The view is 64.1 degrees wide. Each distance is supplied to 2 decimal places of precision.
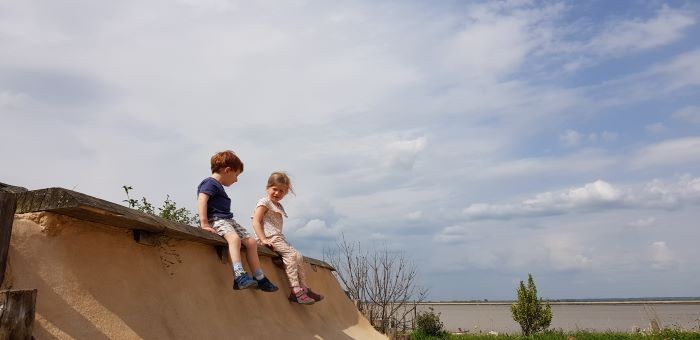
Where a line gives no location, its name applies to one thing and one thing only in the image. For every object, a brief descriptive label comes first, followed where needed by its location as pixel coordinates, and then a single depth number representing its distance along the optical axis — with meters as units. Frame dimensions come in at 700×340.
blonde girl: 5.68
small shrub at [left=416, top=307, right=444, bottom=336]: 16.61
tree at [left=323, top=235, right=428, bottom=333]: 15.37
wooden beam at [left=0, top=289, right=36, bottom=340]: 2.13
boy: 4.57
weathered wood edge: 2.69
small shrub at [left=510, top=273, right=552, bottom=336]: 17.84
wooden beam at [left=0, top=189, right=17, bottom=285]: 2.37
